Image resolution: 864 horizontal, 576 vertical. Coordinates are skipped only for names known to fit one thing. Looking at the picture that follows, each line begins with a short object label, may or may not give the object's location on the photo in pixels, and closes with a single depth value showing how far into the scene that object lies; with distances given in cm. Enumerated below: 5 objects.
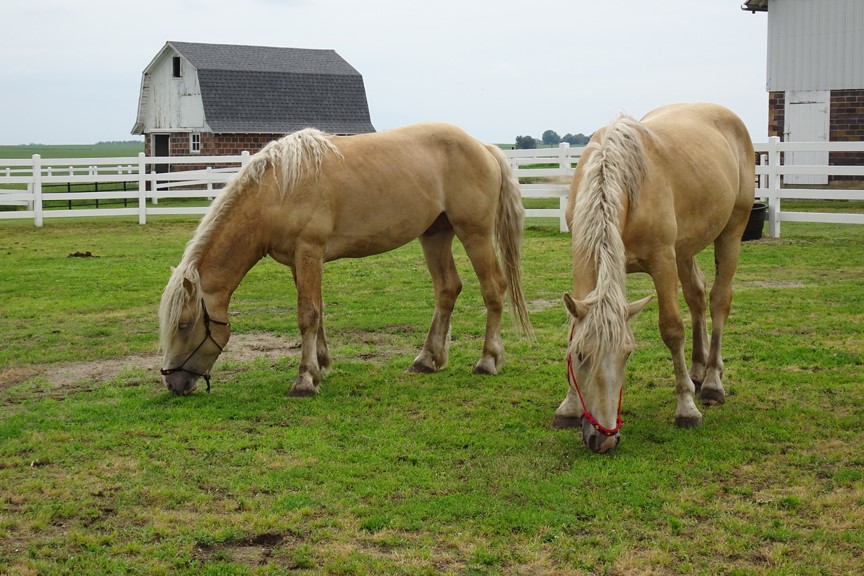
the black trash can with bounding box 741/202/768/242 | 1452
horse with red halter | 471
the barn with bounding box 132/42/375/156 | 3462
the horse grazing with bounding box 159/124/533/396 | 642
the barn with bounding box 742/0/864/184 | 2300
